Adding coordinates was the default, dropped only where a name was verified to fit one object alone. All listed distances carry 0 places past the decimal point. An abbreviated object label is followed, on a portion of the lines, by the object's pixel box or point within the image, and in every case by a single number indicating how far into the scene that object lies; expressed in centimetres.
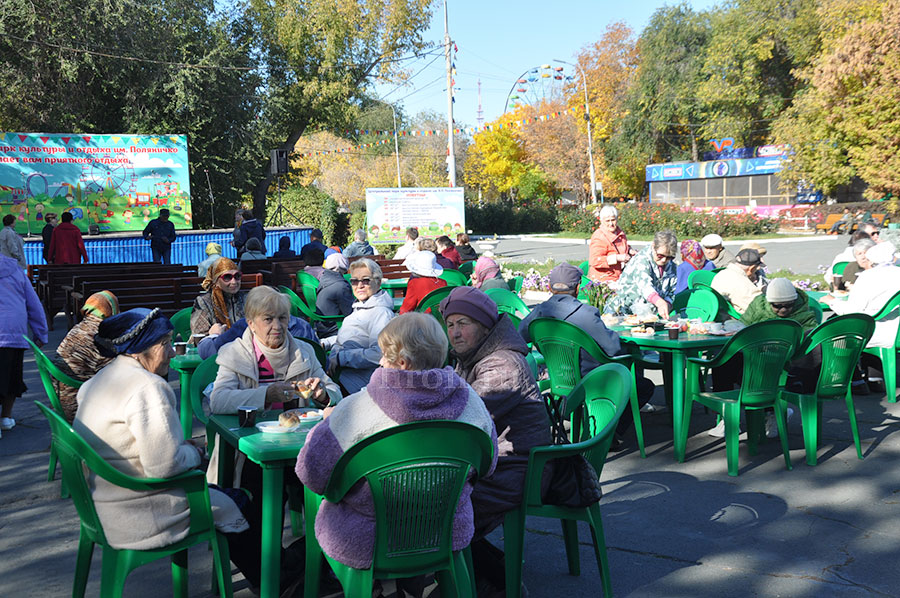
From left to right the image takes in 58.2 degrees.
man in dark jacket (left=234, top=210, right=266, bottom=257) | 1689
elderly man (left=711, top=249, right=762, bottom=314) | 766
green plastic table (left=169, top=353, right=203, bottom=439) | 584
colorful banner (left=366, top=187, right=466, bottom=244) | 2083
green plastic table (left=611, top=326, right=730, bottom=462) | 592
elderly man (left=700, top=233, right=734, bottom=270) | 952
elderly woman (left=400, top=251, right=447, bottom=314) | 838
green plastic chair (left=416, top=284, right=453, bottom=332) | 809
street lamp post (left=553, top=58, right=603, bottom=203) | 4762
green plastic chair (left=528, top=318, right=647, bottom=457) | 578
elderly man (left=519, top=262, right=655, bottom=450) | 588
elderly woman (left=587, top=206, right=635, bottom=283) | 918
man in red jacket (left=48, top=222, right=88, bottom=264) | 1677
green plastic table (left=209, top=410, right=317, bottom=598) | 346
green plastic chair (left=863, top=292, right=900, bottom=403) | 725
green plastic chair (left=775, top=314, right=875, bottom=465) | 573
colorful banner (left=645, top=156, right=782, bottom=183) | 4916
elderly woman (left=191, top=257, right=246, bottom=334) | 648
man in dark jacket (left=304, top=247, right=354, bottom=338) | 830
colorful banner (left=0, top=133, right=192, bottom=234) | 2359
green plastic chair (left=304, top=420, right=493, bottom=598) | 285
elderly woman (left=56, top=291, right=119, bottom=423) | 530
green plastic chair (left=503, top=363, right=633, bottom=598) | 361
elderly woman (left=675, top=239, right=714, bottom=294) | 907
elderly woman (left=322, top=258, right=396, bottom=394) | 556
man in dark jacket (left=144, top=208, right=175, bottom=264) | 2014
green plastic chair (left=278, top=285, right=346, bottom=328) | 882
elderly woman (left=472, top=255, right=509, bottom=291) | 869
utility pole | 2781
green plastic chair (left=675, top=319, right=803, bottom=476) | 550
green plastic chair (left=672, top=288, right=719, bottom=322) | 763
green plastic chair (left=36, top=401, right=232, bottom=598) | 308
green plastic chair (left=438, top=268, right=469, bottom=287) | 1065
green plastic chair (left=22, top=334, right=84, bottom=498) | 522
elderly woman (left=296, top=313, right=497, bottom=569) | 293
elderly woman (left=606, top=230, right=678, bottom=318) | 752
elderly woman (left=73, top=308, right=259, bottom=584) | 317
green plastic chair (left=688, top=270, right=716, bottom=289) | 898
